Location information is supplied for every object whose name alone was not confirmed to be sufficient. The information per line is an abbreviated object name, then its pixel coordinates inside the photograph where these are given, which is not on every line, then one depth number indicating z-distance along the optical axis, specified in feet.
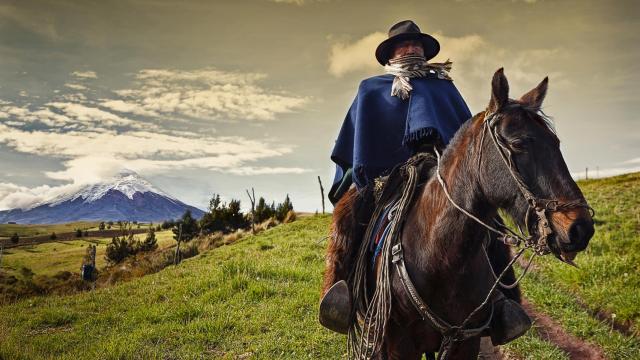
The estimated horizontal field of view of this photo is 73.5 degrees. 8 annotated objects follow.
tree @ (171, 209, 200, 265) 166.80
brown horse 7.40
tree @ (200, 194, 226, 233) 157.89
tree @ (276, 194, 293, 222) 143.60
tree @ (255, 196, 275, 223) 162.40
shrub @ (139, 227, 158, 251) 147.95
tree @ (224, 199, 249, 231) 158.81
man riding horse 11.41
